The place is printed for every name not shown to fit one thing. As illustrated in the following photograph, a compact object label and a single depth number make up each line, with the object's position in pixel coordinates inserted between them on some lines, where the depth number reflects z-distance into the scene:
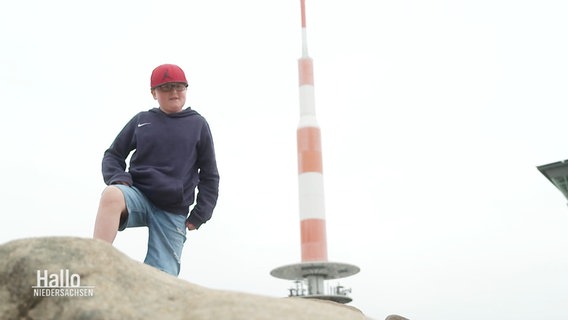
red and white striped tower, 30.98
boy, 3.44
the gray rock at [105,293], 2.51
